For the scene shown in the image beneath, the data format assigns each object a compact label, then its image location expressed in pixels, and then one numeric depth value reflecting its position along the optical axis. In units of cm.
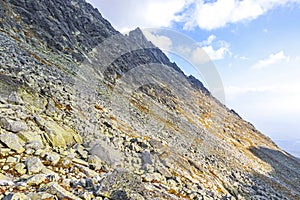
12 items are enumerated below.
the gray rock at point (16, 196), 839
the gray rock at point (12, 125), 1252
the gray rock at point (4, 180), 927
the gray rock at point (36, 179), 970
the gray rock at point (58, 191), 930
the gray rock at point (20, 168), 1041
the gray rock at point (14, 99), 1559
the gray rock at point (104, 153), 1457
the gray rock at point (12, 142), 1165
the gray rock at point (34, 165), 1063
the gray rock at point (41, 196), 880
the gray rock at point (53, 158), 1198
